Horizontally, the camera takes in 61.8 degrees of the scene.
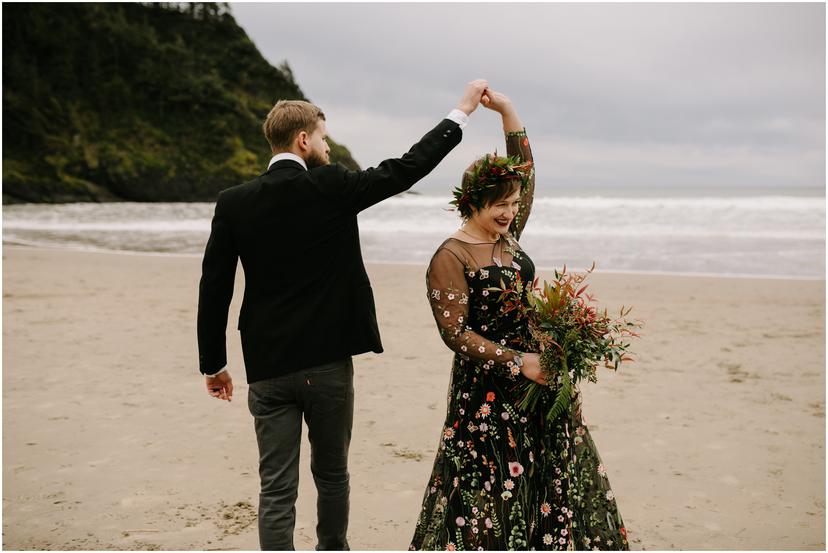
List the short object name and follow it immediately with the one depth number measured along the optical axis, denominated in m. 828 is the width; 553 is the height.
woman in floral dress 2.69
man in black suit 2.51
